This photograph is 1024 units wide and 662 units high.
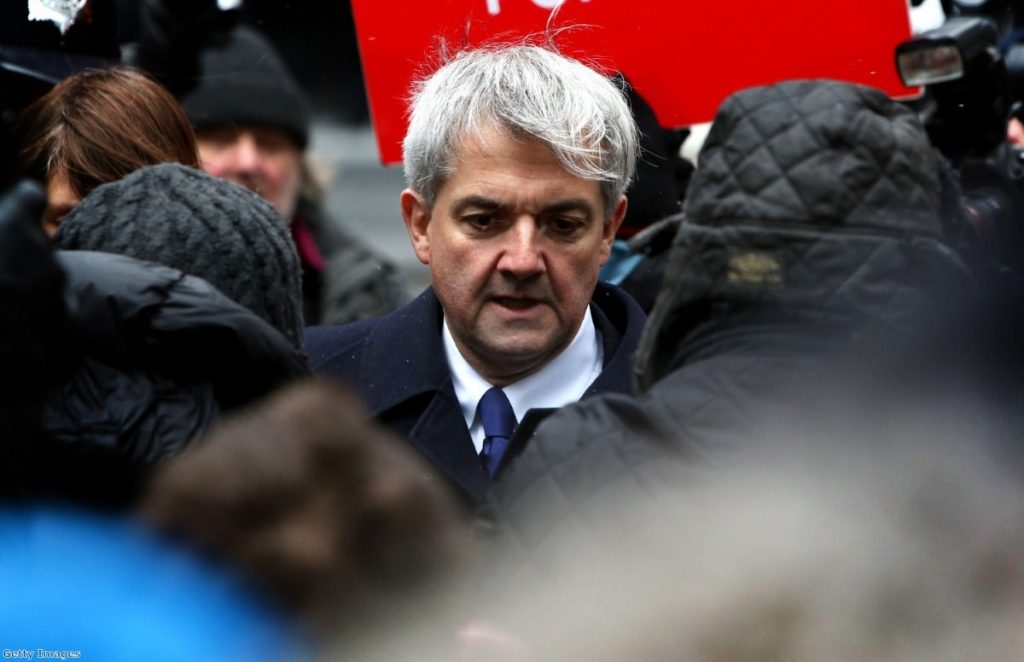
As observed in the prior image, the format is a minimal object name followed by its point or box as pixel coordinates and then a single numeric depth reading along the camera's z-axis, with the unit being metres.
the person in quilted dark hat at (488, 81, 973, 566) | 3.78
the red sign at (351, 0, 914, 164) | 4.42
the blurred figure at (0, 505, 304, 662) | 3.26
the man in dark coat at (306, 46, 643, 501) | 4.20
